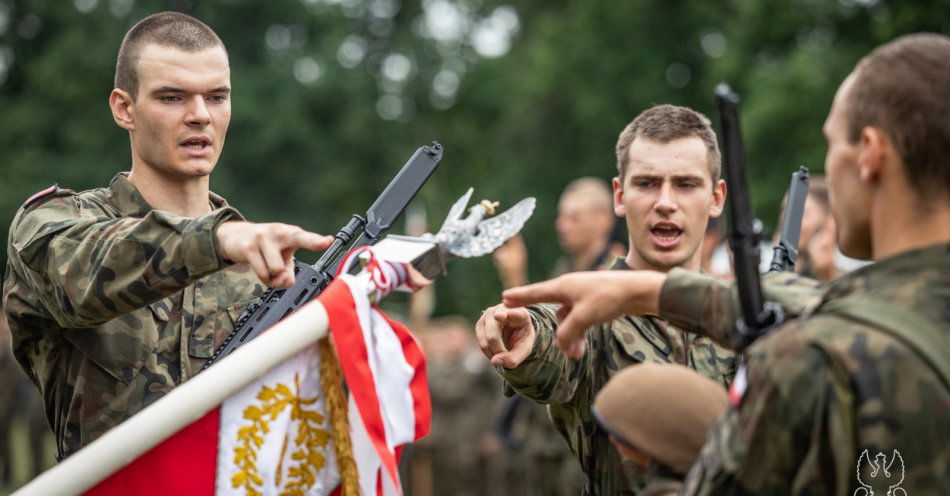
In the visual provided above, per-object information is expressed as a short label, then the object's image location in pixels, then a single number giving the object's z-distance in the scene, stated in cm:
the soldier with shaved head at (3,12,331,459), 333
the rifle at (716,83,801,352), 283
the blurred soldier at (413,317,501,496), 1788
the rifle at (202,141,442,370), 416
